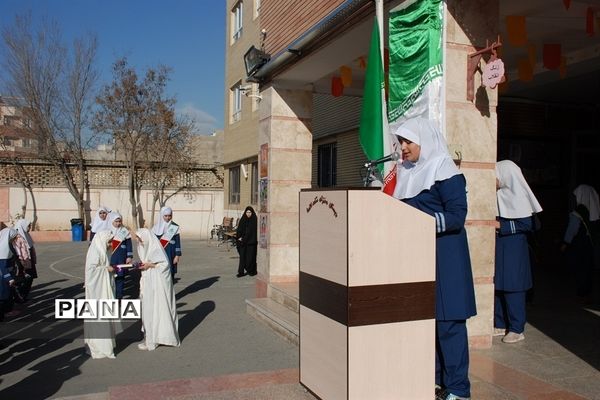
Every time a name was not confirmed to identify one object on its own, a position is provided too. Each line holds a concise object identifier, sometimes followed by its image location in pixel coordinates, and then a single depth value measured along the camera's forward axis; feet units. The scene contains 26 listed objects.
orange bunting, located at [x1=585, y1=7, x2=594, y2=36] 19.66
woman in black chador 43.49
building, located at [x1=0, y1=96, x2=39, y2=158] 83.64
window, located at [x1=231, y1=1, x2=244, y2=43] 71.96
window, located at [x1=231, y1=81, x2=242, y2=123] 72.56
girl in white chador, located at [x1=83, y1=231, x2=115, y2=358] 21.06
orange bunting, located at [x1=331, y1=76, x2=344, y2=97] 30.14
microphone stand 12.29
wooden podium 9.91
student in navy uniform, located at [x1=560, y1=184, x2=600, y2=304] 25.22
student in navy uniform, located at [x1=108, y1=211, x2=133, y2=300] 28.68
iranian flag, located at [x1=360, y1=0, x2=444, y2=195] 15.85
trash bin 75.92
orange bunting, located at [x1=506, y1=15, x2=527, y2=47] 19.22
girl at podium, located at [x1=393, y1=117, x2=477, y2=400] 11.12
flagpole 17.51
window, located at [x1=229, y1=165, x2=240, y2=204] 78.07
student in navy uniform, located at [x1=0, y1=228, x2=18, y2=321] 24.23
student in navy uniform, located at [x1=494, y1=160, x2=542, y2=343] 17.75
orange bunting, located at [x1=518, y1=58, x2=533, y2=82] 26.25
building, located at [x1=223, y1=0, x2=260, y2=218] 65.57
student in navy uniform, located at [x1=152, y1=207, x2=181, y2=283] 32.24
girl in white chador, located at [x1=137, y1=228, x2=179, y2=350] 22.00
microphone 11.87
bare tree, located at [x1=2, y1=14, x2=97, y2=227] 81.25
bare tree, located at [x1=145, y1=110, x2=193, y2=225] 85.81
